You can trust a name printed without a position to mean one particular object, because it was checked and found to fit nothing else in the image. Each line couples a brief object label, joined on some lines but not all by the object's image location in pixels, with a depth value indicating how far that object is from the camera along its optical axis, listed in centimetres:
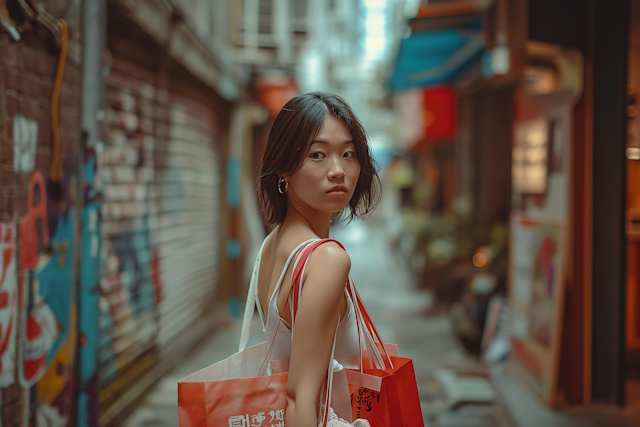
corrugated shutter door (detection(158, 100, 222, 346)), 528
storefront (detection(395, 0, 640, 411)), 350
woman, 133
